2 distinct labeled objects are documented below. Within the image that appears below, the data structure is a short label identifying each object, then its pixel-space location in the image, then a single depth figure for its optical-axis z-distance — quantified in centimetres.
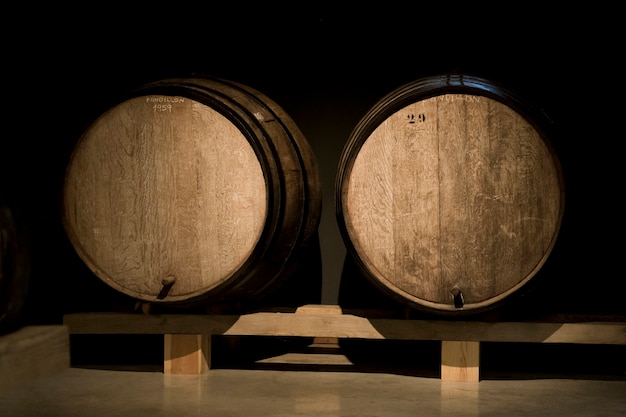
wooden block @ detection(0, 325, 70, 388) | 314
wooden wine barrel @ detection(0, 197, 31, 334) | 307
